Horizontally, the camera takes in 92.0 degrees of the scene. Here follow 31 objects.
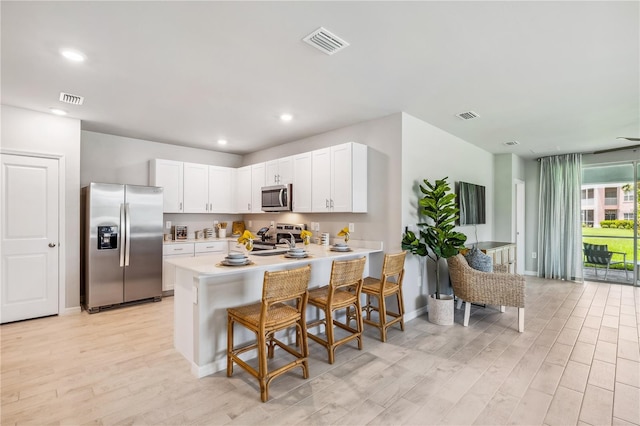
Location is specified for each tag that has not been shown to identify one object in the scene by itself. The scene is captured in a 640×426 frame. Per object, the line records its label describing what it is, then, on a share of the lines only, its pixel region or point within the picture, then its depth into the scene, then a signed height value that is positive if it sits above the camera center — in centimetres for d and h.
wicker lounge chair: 357 -90
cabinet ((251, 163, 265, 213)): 549 +50
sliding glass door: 603 -19
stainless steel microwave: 483 +23
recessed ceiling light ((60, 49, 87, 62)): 246 +128
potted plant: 375 -32
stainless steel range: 501 -41
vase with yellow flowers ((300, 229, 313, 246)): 389 -30
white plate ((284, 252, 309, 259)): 320 -46
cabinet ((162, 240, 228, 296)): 505 -67
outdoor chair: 613 -89
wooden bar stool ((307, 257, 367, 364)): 283 -83
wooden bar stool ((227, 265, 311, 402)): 227 -83
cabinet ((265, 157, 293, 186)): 489 +67
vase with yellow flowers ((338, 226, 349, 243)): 402 -28
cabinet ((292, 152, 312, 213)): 457 +45
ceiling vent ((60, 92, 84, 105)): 336 +127
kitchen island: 260 -78
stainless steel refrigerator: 424 -46
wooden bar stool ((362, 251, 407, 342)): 330 -85
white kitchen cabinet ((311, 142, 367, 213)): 399 +46
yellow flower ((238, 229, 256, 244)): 308 -26
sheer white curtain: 630 -14
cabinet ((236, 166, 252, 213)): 582 +44
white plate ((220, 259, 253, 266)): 271 -45
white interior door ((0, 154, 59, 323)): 377 -31
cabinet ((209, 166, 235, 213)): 588 +45
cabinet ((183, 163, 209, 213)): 554 +45
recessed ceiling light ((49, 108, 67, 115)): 381 +127
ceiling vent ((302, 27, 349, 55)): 221 +128
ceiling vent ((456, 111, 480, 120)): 390 +125
